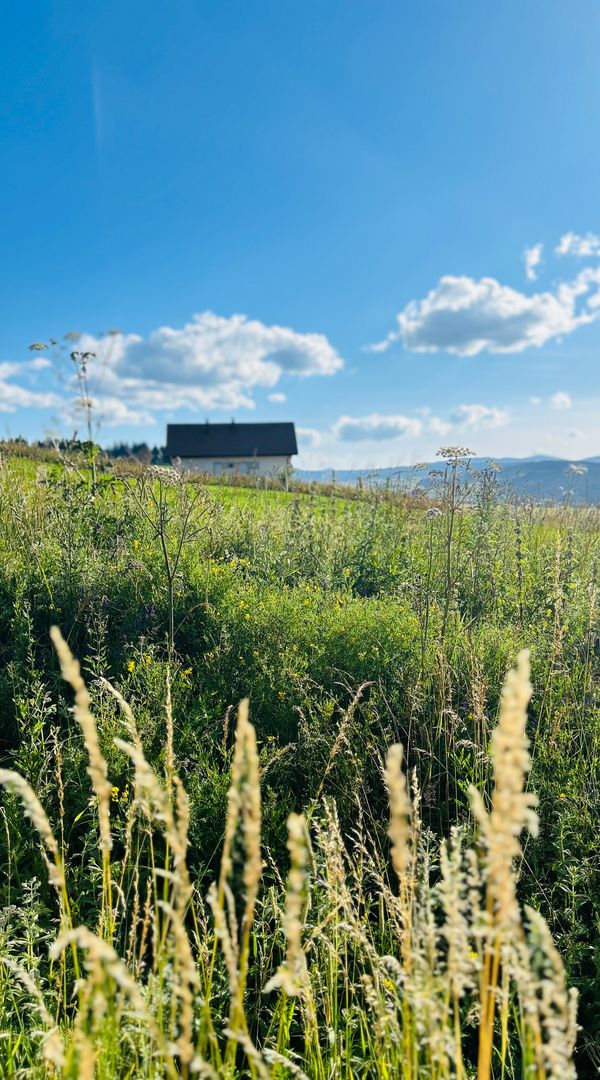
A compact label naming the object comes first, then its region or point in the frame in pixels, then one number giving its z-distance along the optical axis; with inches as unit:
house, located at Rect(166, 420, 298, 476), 1876.3
